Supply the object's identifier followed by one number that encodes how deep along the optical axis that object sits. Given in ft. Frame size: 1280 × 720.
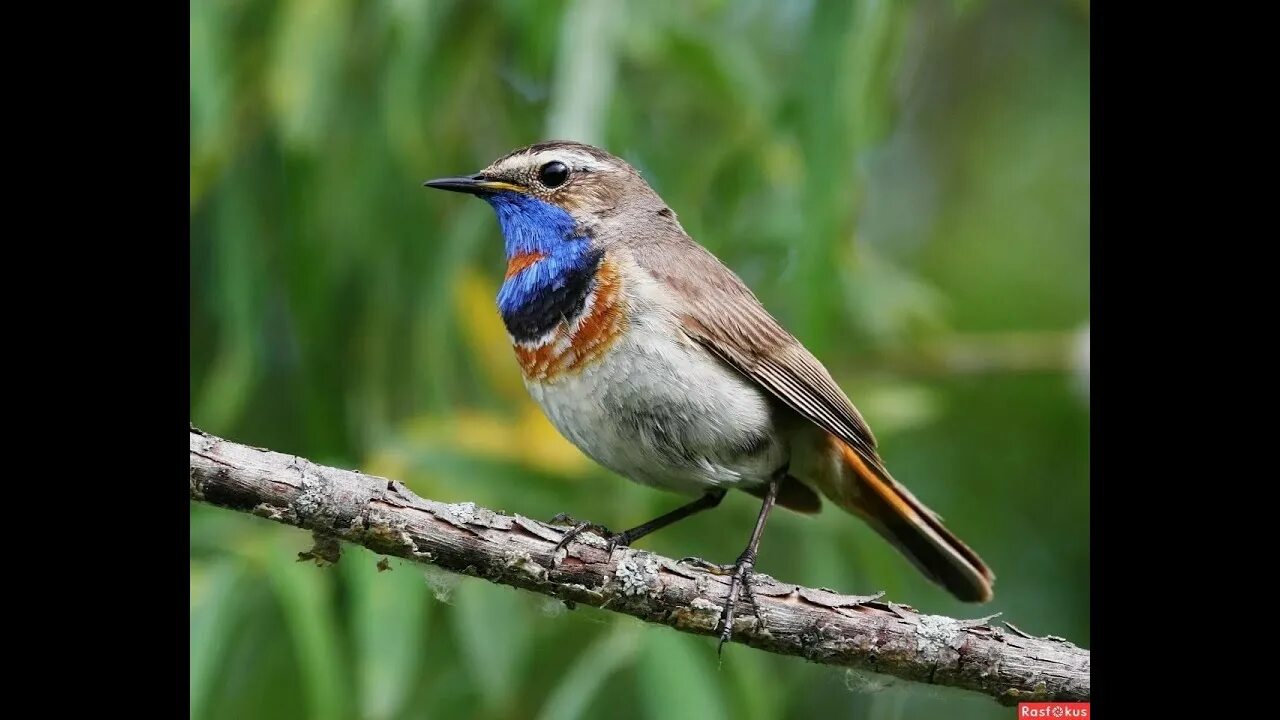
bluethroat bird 25.96
